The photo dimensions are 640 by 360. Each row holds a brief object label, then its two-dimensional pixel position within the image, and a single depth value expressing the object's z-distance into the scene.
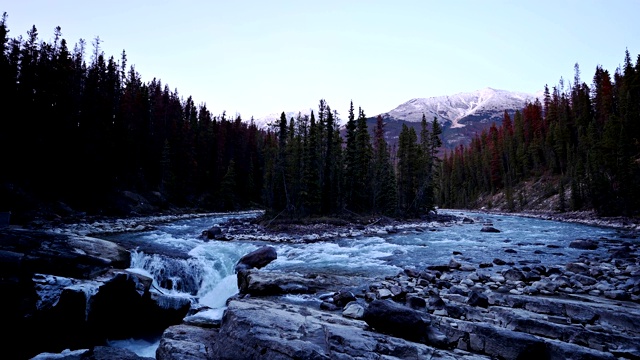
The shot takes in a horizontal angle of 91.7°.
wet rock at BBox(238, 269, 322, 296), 11.03
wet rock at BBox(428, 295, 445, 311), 8.71
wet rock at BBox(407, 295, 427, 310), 8.89
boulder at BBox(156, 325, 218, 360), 6.16
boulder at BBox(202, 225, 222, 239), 25.85
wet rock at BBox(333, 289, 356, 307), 9.58
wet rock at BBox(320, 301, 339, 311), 9.01
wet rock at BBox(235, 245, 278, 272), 16.64
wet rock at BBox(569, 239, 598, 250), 20.34
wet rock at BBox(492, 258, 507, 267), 16.06
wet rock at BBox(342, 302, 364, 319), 8.10
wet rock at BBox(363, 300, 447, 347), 6.48
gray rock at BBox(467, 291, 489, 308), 8.78
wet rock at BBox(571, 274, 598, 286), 11.11
